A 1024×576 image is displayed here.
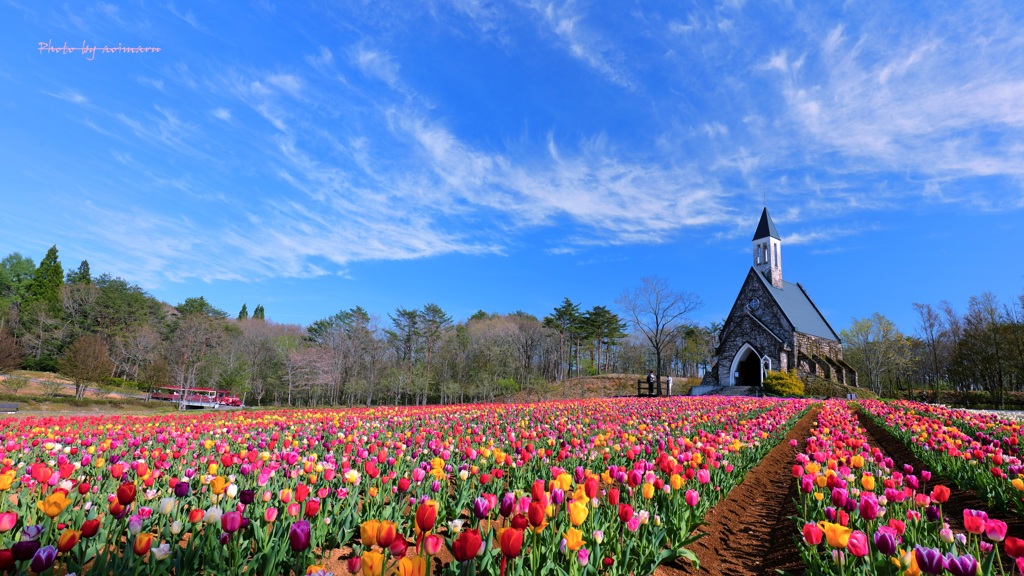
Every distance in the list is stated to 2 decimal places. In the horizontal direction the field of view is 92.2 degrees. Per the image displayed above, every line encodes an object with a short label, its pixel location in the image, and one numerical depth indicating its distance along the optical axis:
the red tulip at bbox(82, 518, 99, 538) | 2.41
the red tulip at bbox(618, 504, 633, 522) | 2.96
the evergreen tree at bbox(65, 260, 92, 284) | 63.31
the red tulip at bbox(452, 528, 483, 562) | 2.03
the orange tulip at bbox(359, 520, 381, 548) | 2.02
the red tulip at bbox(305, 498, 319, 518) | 2.89
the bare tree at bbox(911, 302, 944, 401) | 48.29
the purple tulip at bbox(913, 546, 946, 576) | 2.01
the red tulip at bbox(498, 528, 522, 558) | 2.06
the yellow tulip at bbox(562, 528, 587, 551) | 2.39
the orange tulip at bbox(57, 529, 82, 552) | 2.20
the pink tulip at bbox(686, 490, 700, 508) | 3.53
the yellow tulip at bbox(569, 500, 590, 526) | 2.45
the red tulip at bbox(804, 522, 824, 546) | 2.40
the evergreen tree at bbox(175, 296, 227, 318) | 60.34
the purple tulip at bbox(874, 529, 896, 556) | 2.25
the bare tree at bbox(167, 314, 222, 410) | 42.72
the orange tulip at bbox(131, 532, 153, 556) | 2.25
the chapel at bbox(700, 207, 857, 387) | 37.97
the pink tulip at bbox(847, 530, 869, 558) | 2.20
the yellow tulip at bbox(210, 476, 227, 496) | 3.14
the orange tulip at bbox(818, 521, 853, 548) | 2.27
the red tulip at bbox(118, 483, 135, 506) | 2.75
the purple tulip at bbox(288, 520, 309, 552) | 2.21
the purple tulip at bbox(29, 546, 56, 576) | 2.02
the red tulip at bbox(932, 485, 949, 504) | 3.19
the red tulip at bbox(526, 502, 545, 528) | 2.43
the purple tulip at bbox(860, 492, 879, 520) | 2.73
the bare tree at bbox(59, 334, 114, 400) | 24.33
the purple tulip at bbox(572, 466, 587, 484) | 4.25
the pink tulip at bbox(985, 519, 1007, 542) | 2.36
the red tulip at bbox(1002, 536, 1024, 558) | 2.14
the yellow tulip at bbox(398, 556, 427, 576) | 1.69
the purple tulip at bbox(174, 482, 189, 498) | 3.03
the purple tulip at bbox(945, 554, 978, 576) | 1.98
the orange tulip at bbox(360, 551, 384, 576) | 1.75
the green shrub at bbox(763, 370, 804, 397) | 31.85
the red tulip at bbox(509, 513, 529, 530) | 2.35
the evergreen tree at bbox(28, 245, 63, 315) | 54.75
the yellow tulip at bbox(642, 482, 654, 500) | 3.51
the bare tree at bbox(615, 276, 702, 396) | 38.62
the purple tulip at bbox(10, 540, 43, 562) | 2.02
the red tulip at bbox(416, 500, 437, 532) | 2.25
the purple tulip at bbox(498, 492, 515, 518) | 2.68
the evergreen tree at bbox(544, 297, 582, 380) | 59.72
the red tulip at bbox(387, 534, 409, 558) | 2.00
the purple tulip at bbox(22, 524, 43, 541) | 2.20
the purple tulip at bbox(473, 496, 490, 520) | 2.67
